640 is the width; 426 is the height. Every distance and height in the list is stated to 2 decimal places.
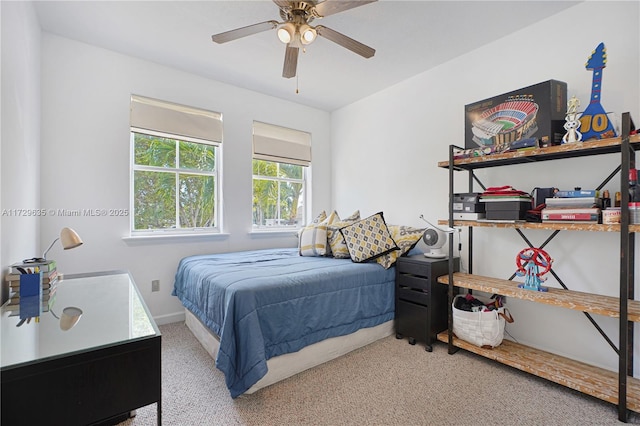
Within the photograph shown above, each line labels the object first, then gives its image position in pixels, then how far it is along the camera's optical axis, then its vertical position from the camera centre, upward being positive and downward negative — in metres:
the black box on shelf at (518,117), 2.07 +0.73
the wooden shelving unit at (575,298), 1.63 -0.54
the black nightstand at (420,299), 2.47 -0.74
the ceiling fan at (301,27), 1.77 +1.19
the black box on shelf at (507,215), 2.09 -0.01
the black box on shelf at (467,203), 2.33 +0.08
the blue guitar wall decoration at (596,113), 1.83 +0.66
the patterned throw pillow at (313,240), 3.15 -0.30
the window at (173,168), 3.08 +0.48
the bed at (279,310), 1.80 -0.71
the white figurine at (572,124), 1.90 +0.58
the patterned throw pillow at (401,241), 2.74 -0.27
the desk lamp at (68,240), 1.62 -0.16
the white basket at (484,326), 2.22 -0.85
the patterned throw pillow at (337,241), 3.03 -0.29
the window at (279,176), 3.89 +0.51
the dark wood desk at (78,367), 0.81 -0.46
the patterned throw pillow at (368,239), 2.76 -0.25
